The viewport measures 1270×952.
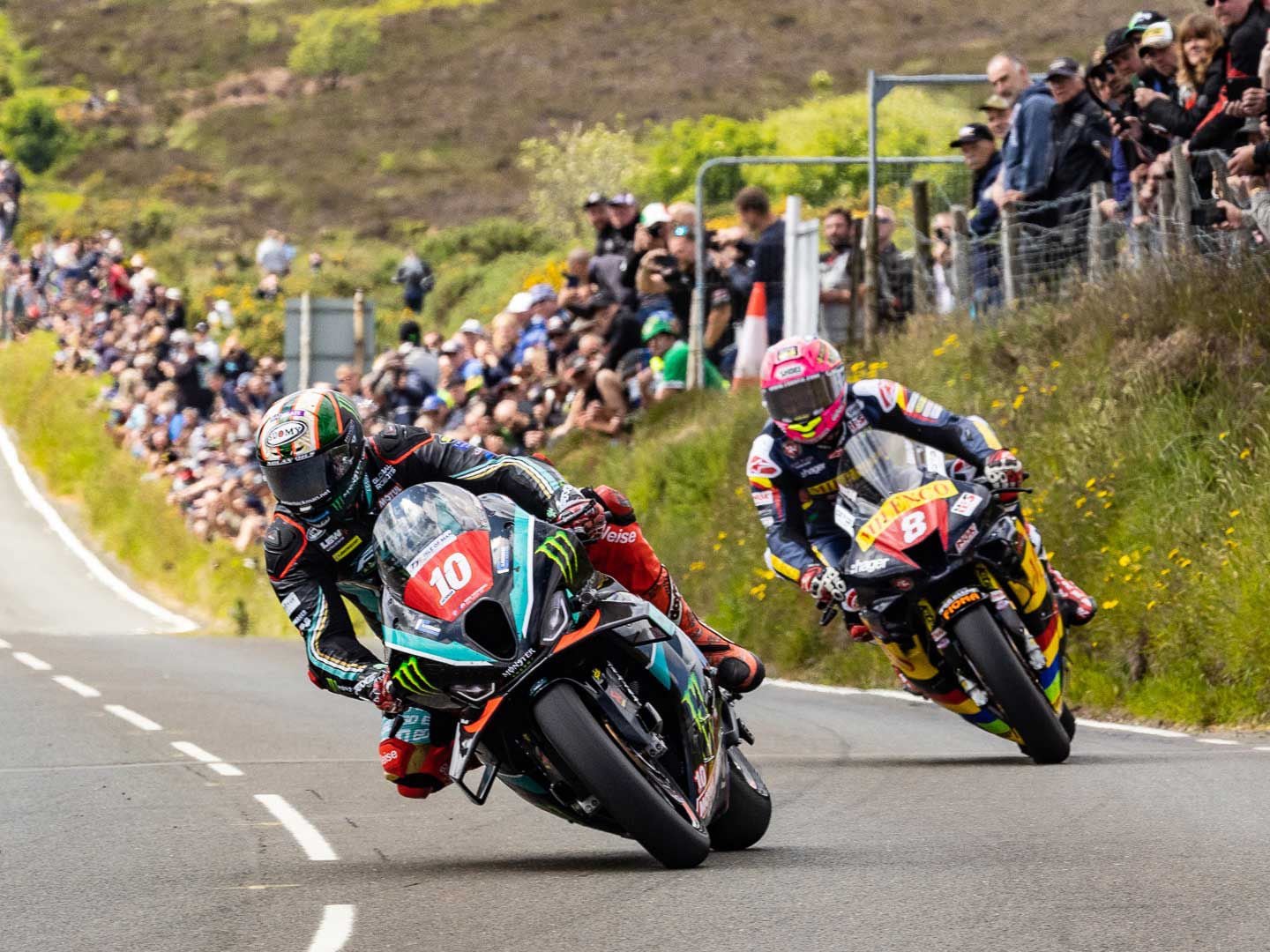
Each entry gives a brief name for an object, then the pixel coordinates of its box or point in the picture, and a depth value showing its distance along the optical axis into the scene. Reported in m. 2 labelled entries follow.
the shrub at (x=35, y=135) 101.88
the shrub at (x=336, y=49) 112.00
